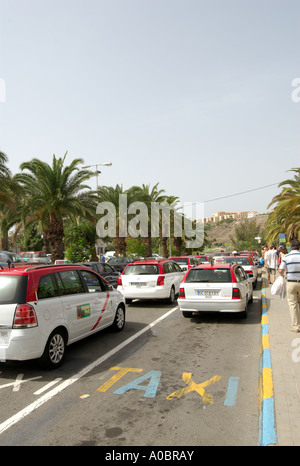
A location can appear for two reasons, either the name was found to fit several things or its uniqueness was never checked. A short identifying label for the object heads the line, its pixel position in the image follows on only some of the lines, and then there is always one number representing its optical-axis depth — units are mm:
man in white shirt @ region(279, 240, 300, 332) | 7258
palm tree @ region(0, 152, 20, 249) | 20844
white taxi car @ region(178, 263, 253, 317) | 8633
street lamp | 29125
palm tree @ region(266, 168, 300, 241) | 22894
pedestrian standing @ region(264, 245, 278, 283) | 15688
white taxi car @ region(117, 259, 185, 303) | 11391
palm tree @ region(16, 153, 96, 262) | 22484
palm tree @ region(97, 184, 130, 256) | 31422
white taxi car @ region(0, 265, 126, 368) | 5055
